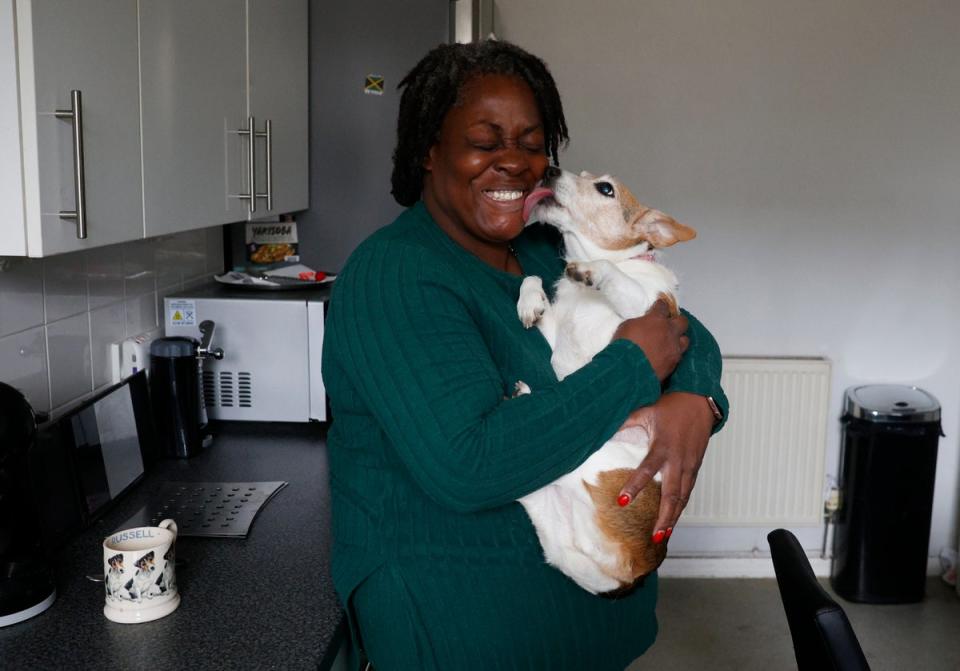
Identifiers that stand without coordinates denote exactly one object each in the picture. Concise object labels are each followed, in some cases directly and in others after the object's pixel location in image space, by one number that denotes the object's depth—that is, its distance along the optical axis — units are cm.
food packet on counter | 288
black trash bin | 363
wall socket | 212
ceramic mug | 134
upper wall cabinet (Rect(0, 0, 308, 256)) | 126
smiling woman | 115
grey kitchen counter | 127
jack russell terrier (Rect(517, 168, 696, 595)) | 131
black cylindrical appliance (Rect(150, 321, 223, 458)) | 214
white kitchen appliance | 237
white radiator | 378
